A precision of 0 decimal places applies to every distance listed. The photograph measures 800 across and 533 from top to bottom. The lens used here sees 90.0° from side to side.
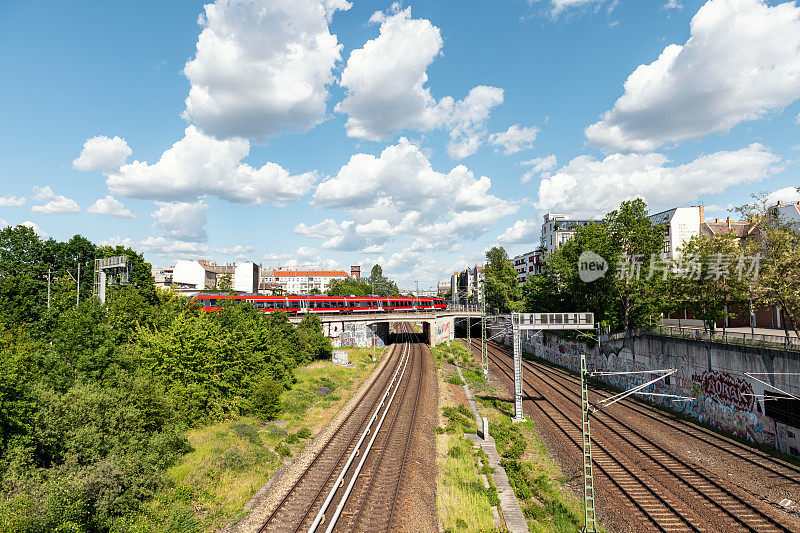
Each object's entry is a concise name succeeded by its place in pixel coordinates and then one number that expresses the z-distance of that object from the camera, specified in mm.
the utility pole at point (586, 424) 17156
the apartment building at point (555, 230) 113625
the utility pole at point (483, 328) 50838
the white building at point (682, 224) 73438
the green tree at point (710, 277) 32125
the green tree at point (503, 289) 94625
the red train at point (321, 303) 75125
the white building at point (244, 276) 157250
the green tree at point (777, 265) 27031
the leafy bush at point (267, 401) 33384
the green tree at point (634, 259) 44906
